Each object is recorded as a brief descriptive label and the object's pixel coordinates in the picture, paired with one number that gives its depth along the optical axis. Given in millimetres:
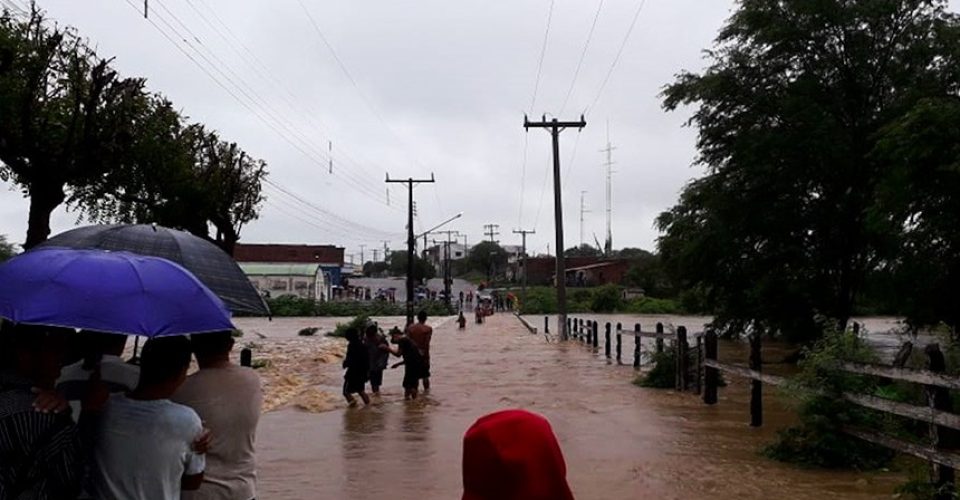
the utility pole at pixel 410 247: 45853
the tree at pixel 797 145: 25984
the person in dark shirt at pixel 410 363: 16625
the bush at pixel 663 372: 19297
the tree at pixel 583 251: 167500
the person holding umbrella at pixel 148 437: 3646
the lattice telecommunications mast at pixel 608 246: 144200
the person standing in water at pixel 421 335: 17406
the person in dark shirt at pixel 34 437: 3271
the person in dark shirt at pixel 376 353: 16203
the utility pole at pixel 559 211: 40188
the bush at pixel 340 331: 42831
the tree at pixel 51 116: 16859
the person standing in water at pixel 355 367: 15102
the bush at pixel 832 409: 9867
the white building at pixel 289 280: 97281
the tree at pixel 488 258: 161875
